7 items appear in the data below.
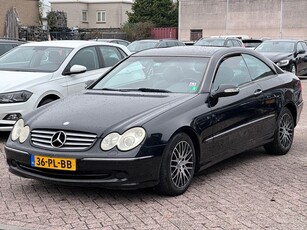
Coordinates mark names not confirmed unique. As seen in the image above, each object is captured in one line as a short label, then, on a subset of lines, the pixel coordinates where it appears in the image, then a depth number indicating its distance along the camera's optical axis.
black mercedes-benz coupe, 4.95
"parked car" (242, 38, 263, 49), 26.05
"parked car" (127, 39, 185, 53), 21.55
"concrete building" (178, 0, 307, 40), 42.03
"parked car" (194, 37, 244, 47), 22.13
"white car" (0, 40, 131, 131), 7.88
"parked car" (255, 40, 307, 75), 18.03
